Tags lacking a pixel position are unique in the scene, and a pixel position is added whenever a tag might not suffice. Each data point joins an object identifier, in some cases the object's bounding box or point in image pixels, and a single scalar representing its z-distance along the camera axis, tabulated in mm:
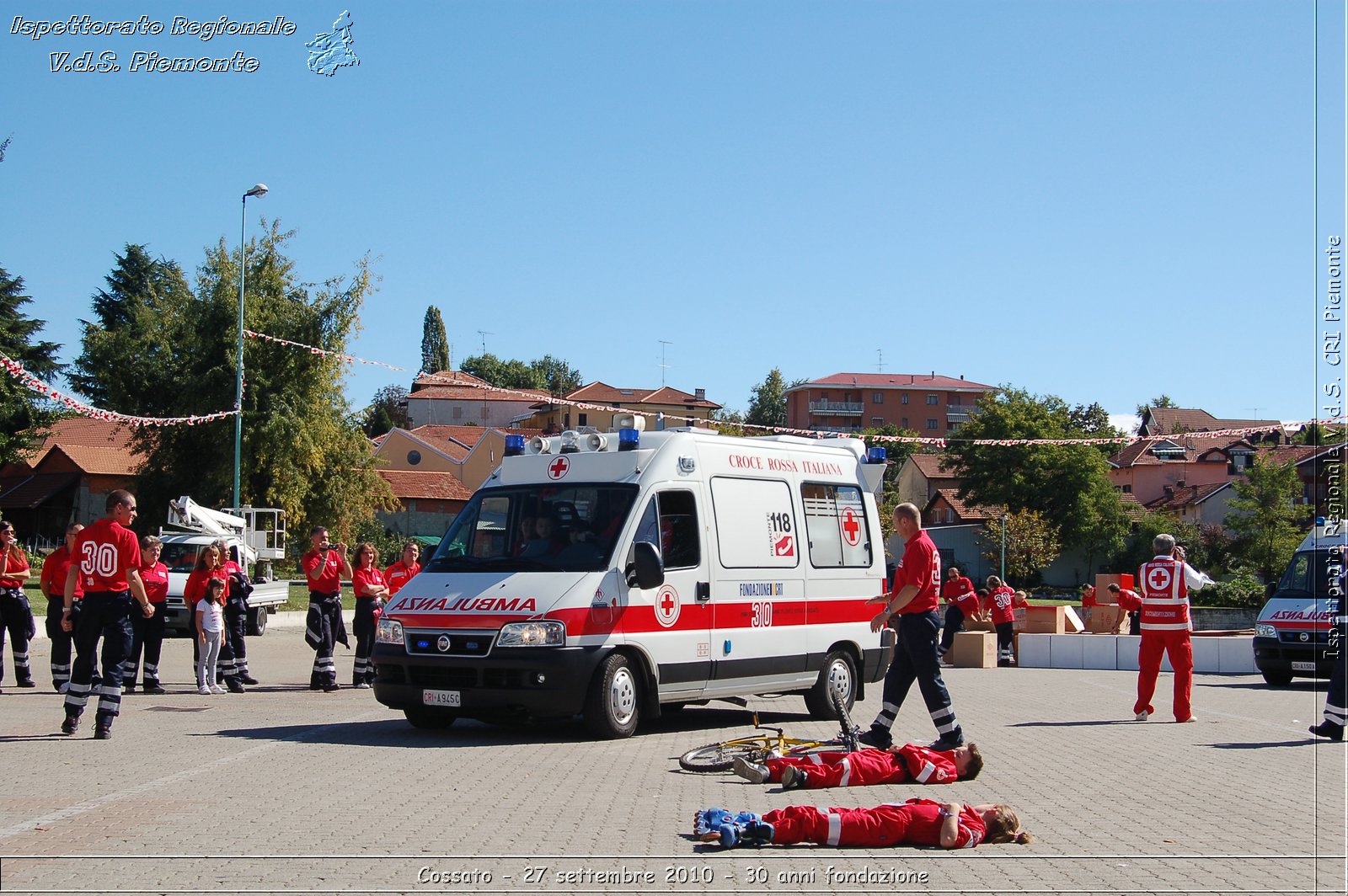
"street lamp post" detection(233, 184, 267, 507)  35069
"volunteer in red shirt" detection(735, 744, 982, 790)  8727
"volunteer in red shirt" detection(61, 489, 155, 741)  10523
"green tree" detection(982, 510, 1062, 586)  74312
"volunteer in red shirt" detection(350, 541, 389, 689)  16109
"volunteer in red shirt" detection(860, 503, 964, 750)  10180
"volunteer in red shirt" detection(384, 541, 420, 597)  16453
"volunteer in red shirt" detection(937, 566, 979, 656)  24391
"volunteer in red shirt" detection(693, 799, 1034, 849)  6816
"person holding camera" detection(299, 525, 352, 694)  16031
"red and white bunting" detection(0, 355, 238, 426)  24391
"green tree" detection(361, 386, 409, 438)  116938
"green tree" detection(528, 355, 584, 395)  143500
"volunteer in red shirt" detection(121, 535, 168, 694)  15328
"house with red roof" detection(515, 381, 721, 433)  123662
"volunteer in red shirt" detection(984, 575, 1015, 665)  25172
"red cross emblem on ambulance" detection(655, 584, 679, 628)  11508
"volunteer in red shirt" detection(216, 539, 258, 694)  16266
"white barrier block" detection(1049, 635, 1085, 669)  25906
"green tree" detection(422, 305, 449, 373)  133875
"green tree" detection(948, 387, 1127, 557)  82688
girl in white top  15539
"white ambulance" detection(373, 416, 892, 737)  10852
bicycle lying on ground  9508
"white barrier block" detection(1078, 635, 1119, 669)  25688
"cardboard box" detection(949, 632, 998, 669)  25391
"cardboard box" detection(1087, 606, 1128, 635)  30750
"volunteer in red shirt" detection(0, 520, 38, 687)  15531
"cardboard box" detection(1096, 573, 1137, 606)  43875
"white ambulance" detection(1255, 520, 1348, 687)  19809
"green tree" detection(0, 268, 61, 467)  41781
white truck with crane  25484
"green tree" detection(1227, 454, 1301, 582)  65688
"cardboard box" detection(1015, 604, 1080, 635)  29484
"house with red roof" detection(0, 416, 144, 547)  68375
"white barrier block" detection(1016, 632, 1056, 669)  26125
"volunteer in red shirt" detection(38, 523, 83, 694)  14406
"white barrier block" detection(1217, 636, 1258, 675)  24844
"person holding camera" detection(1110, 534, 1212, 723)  13789
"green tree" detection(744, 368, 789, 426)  156375
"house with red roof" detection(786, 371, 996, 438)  145250
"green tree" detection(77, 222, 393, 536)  40969
